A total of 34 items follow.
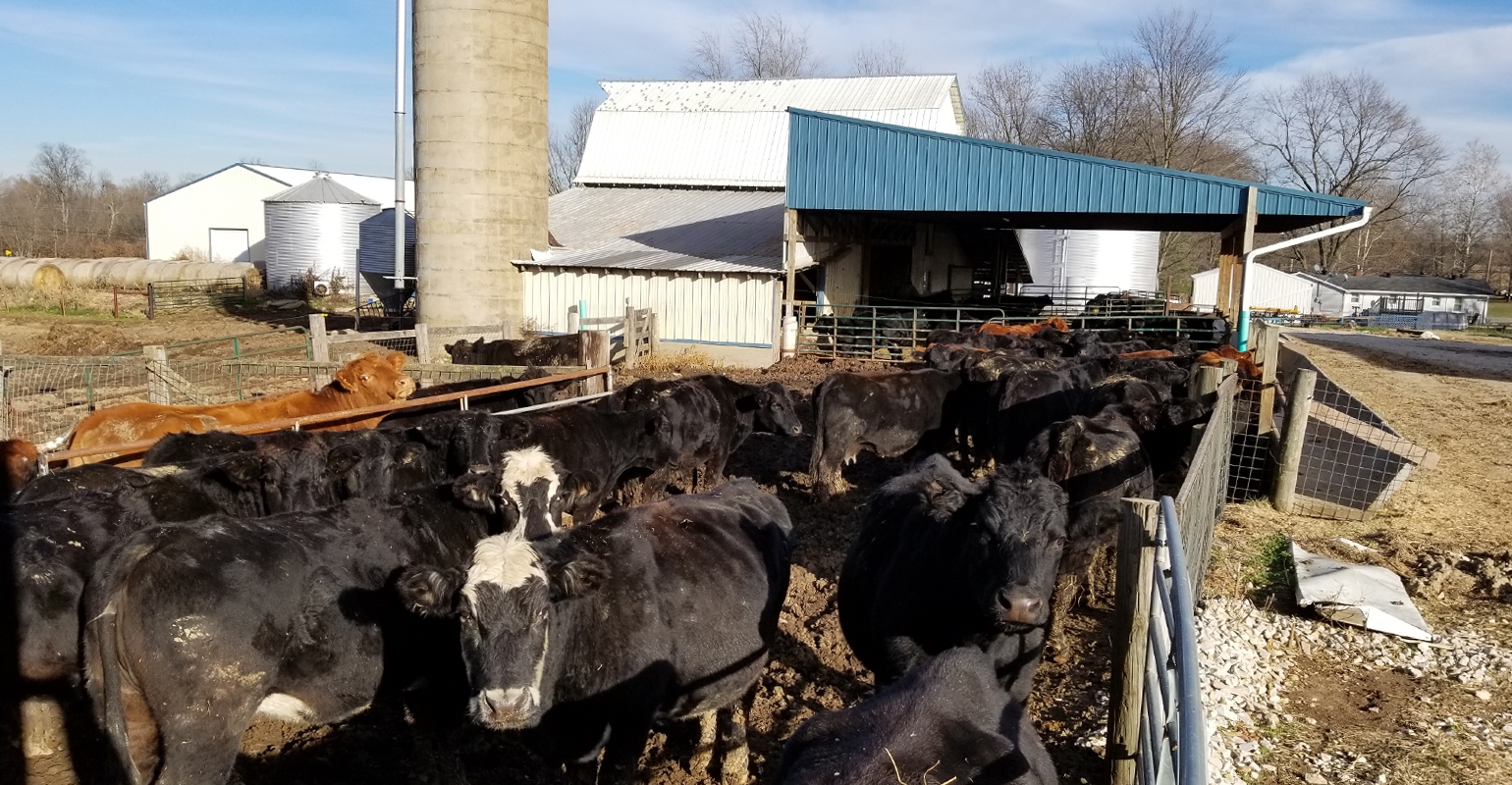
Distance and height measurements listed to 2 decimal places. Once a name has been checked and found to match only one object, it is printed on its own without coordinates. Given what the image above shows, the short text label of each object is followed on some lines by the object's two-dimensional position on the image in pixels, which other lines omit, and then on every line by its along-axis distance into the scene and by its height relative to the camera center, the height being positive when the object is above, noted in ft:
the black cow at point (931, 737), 9.52 -4.35
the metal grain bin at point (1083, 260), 143.64 +7.12
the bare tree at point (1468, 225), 306.55 +29.80
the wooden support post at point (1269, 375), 33.86 -2.05
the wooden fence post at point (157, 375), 37.09 -3.58
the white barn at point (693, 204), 75.00 +9.51
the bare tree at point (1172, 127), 180.86 +33.75
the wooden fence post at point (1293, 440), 30.71 -3.86
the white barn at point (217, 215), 198.18 +13.14
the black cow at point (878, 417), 36.09 -4.23
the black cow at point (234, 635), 13.46 -4.98
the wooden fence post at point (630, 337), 69.92 -2.91
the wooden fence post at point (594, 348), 46.98 -2.58
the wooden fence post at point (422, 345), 47.12 -2.70
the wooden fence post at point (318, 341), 42.32 -2.40
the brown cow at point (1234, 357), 35.96 -1.79
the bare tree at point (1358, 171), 222.89 +32.83
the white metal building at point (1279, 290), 201.98 +5.03
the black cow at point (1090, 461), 24.98 -3.81
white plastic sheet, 21.43 -6.21
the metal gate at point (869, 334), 74.90 -2.43
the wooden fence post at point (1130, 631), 13.64 -4.47
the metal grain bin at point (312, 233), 144.46 +7.51
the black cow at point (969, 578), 14.42 -4.10
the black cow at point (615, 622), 13.43 -4.81
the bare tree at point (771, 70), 213.25 +48.86
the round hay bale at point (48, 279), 136.67 -0.35
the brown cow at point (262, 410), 27.43 -3.83
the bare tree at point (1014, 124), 198.90 +36.44
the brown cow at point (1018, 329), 63.67 -1.41
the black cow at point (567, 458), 19.40 -4.07
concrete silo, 76.74 +11.11
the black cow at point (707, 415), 32.81 -4.12
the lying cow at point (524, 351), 55.42 -3.38
